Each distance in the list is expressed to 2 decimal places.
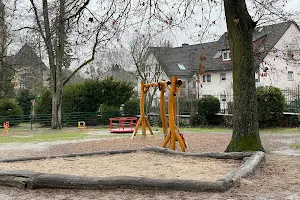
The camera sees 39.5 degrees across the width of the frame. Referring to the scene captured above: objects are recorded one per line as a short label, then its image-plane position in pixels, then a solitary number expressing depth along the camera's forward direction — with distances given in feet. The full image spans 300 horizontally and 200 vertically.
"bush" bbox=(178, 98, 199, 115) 84.23
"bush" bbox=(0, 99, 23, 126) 107.96
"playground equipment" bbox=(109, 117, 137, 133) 71.36
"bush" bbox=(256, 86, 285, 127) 68.49
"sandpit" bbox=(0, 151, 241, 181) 22.85
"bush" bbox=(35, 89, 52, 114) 107.34
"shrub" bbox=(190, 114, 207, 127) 82.17
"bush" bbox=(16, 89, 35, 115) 129.39
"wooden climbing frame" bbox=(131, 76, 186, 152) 37.17
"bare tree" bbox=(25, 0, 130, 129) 34.87
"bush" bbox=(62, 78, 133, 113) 108.58
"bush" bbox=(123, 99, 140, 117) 109.19
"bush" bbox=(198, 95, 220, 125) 80.89
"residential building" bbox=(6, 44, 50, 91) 98.96
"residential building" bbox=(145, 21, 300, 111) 123.95
